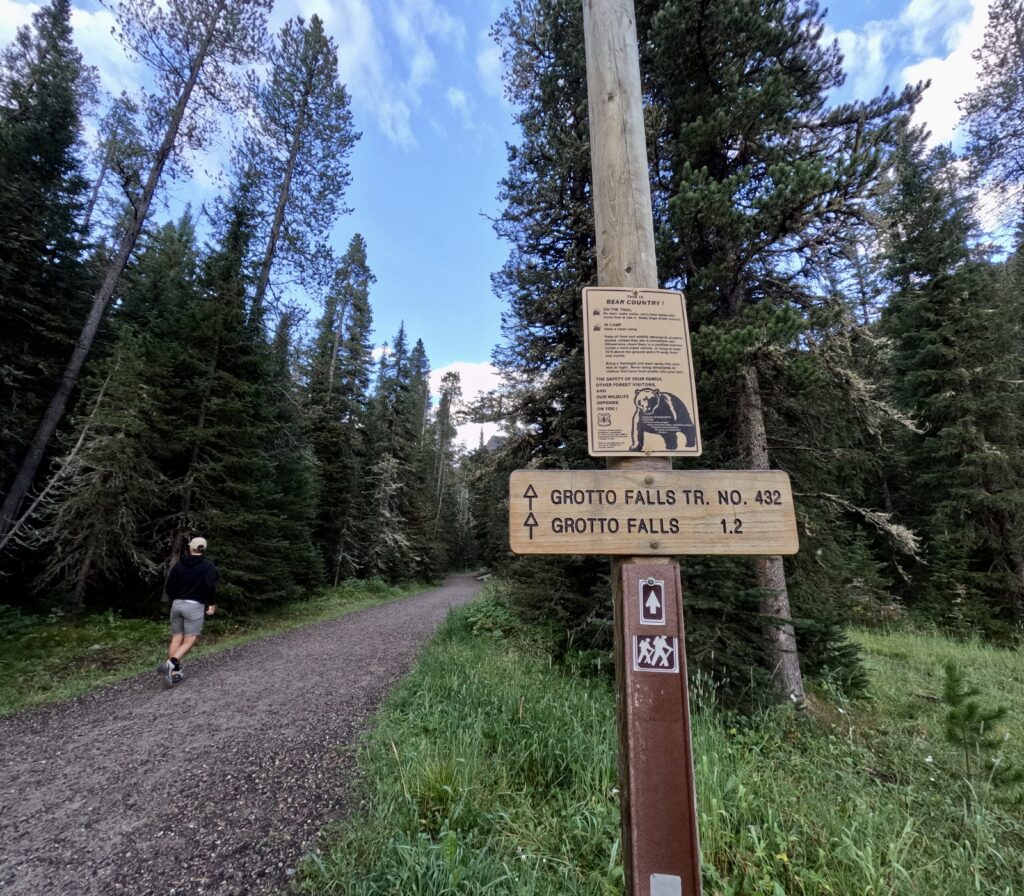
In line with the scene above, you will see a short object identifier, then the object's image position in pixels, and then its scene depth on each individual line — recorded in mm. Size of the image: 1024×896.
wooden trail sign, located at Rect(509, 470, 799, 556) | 1698
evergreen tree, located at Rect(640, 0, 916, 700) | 4926
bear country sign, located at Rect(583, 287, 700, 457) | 1824
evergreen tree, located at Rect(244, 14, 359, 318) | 12906
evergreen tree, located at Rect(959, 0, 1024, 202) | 14227
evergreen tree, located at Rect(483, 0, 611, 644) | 7520
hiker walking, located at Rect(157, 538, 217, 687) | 6156
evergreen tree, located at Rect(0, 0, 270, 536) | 10219
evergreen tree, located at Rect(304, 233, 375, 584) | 20312
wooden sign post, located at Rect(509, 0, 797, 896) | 1493
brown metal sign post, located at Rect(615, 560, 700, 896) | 1440
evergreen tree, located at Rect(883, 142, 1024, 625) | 11977
